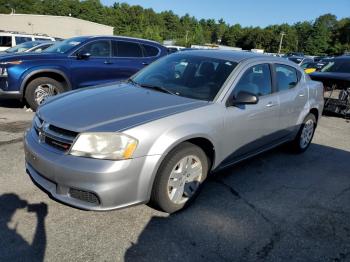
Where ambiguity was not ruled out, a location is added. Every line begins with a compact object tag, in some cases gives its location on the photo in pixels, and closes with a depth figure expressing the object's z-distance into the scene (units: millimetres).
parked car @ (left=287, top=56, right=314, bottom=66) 24544
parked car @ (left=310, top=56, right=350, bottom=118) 8875
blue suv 7098
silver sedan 2977
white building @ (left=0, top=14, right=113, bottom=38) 53312
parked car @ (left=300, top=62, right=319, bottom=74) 20244
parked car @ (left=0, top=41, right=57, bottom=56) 11883
